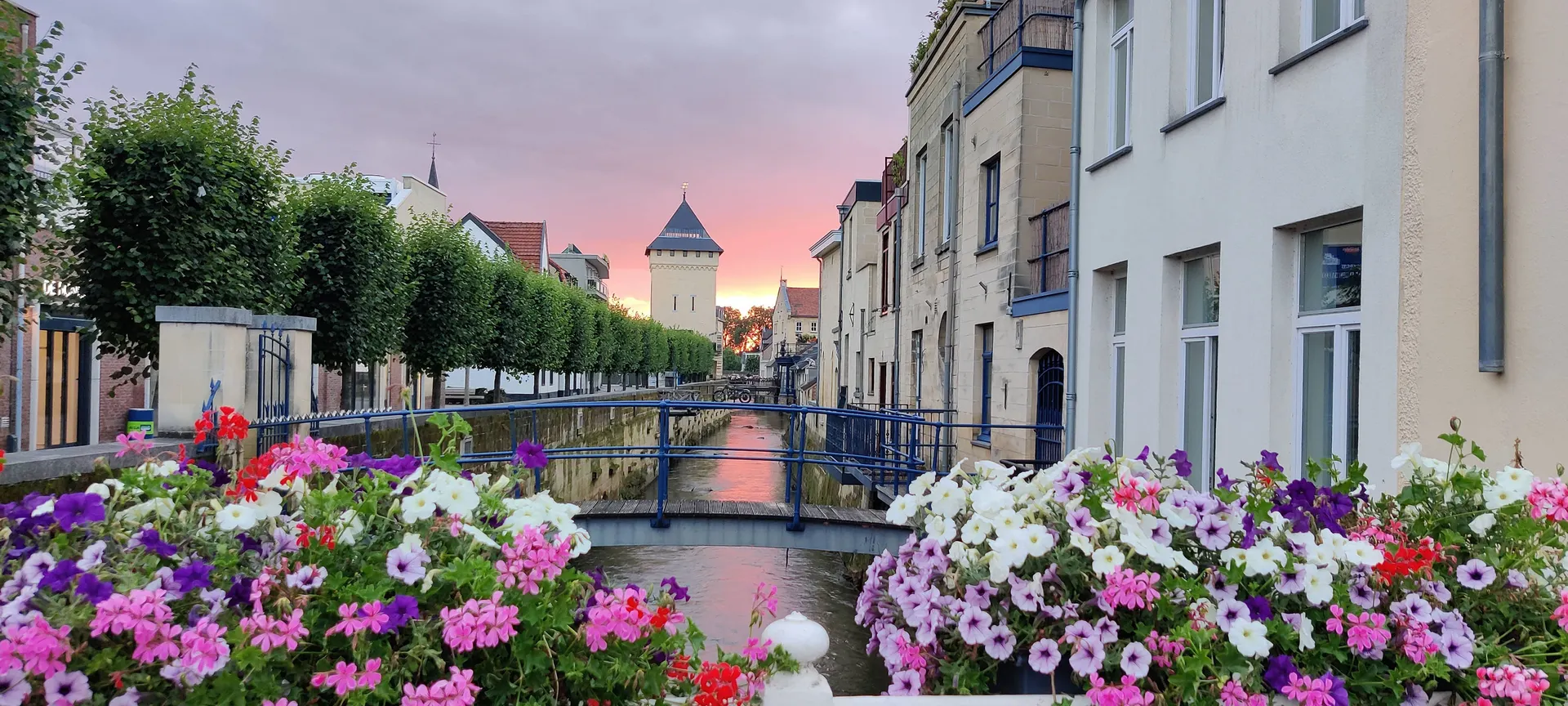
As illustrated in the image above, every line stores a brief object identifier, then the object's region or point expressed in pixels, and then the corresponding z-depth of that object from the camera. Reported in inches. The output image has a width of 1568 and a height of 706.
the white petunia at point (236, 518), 74.2
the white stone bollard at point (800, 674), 81.1
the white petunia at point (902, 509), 103.1
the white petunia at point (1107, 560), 82.6
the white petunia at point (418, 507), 76.1
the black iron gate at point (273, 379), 313.1
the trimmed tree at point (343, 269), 494.6
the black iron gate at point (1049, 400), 398.3
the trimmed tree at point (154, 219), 353.7
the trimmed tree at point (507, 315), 884.0
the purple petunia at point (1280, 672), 80.9
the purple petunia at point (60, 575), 64.5
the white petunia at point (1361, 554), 85.8
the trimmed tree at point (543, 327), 960.3
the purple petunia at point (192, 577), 66.4
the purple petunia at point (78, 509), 72.0
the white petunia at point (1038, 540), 84.7
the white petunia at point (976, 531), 88.5
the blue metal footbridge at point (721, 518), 314.7
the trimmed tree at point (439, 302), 680.4
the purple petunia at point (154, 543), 69.6
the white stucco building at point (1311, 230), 160.2
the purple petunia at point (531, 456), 91.3
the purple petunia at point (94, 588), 62.7
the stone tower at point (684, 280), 3831.2
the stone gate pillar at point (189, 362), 293.4
